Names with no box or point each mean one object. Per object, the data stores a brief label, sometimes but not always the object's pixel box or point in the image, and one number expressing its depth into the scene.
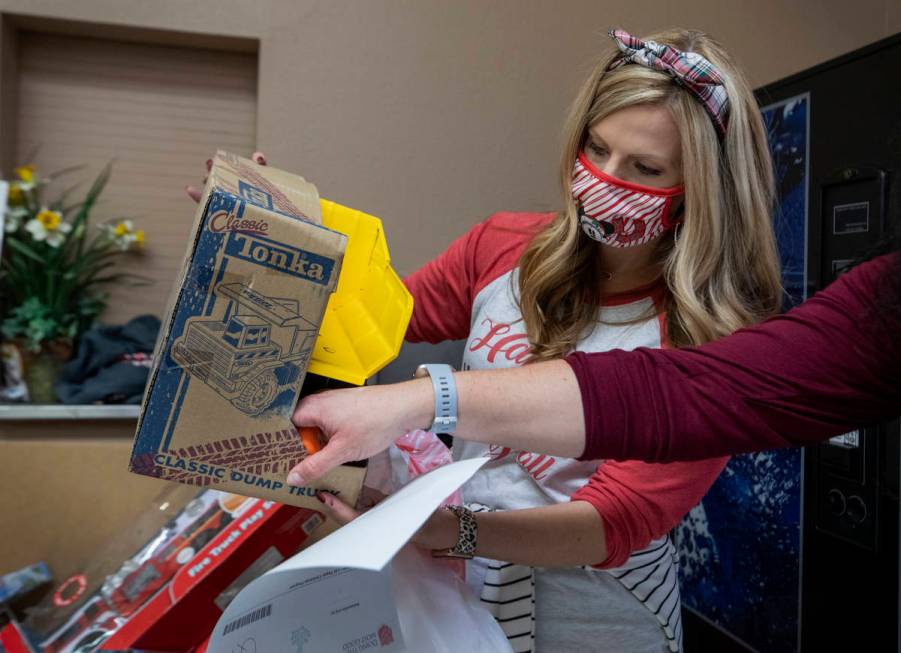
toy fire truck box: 1.13
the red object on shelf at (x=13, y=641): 1.27
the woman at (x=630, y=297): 1.11
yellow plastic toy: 0.84
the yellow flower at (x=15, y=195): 2.41
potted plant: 2.37
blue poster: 1.99
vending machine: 1.74
